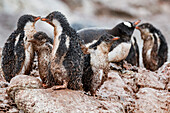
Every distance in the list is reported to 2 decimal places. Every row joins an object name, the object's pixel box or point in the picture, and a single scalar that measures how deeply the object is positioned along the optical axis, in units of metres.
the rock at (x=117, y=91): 15.86
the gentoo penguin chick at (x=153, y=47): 18.26
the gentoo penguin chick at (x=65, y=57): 15.44
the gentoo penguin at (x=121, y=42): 16.85
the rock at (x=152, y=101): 16.11
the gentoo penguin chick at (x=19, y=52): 15.87
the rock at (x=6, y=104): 15.29
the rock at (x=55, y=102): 15.20
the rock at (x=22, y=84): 15.37
